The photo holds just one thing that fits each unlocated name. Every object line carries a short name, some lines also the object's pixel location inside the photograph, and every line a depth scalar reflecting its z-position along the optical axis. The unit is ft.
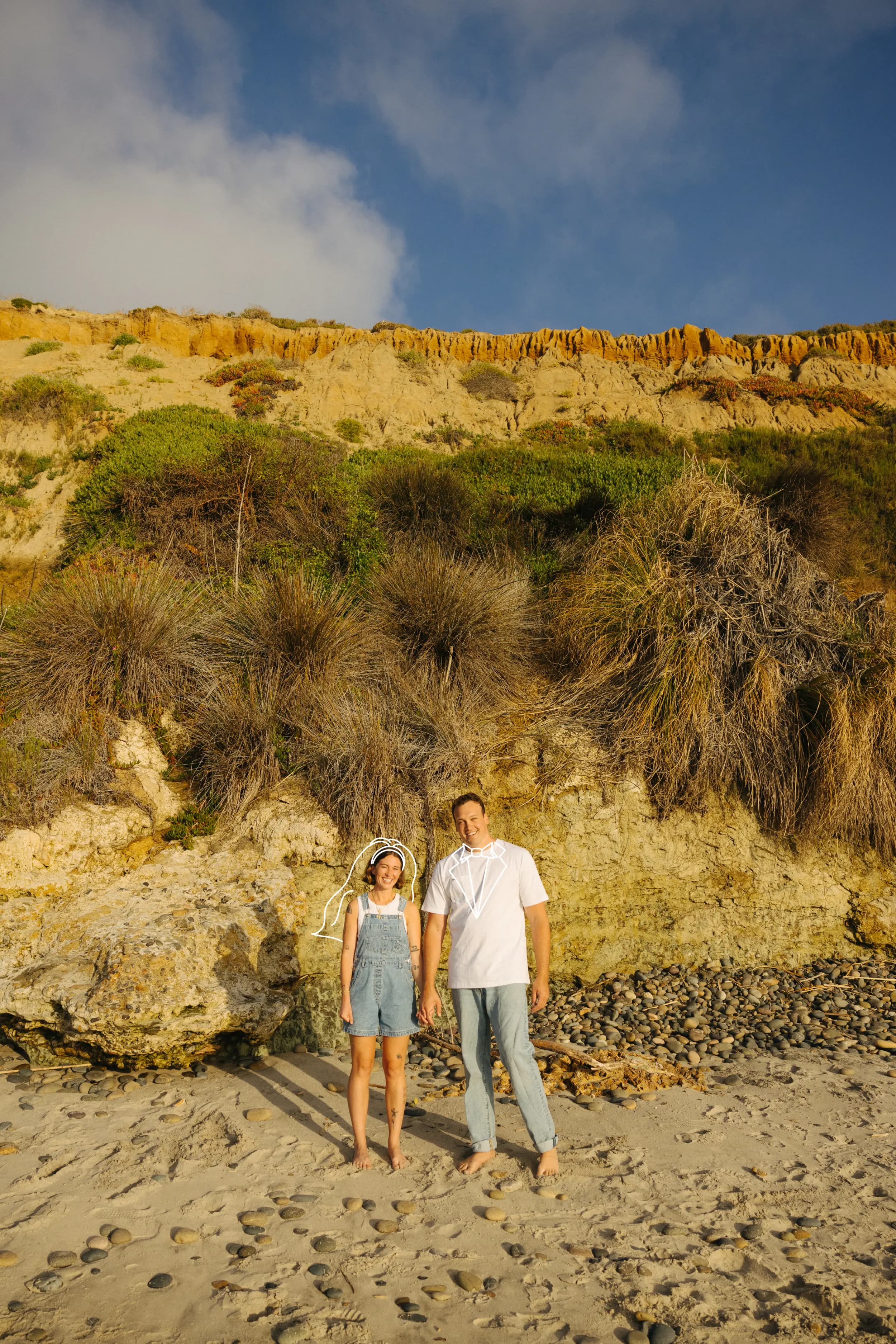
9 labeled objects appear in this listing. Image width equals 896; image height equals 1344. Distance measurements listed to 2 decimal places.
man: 12.07
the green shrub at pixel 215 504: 36.09
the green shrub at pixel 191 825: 20.15
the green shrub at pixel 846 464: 43.09
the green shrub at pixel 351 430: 69.97
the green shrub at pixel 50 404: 62.54
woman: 12.33
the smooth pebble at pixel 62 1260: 9.55
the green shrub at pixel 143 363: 79.41
